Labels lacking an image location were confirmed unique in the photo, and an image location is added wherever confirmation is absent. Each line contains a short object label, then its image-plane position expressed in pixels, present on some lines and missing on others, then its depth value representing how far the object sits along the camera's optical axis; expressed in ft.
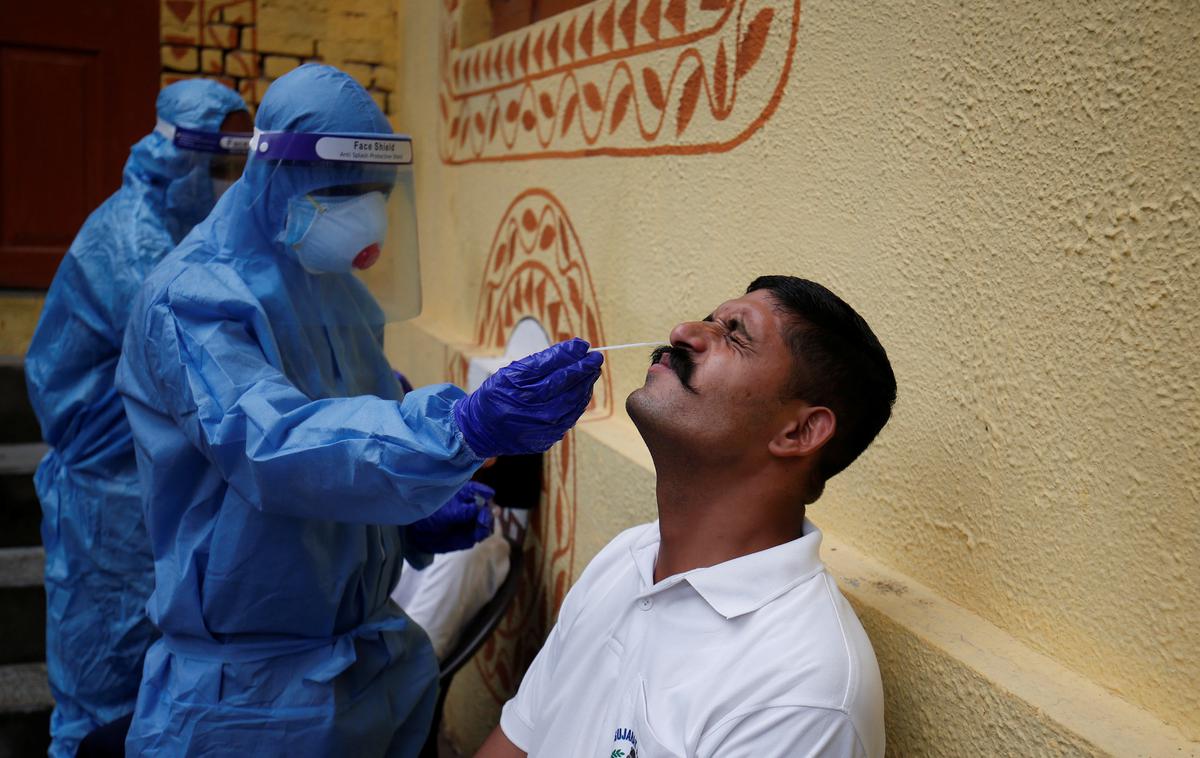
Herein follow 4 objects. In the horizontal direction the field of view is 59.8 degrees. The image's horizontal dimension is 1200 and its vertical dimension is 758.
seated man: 4.37
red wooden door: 14.64
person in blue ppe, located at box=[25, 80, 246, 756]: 9.27
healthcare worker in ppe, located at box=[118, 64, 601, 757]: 5.38
